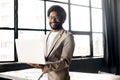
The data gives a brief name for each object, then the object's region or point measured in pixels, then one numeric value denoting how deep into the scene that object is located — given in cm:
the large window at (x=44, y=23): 269
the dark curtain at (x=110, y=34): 390
